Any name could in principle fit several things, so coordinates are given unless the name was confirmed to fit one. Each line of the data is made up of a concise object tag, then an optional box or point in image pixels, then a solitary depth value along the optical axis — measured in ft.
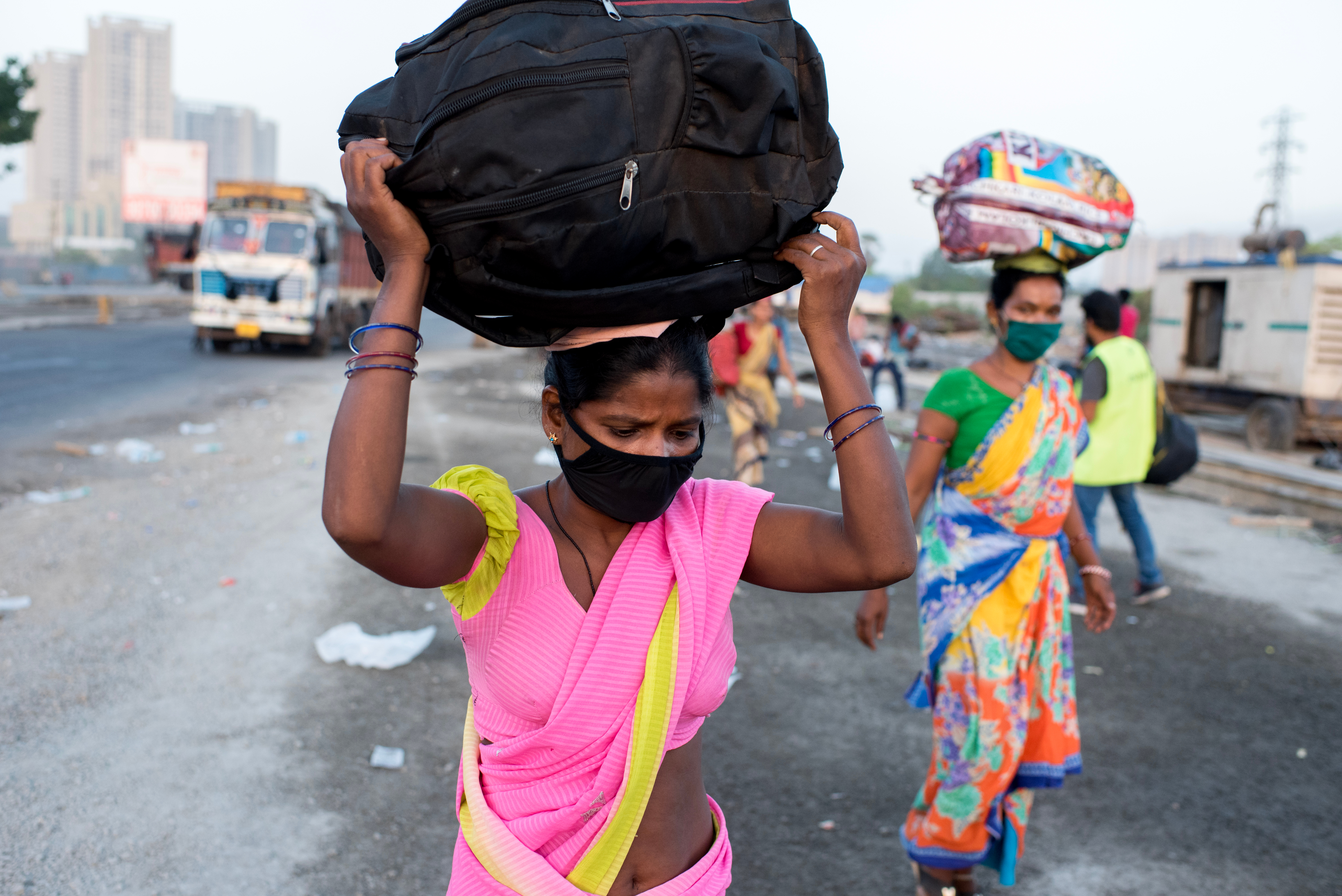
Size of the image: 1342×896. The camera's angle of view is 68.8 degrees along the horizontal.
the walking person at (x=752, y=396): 26.55
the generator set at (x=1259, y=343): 40.22
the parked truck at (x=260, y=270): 58.90
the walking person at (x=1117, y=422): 19.63
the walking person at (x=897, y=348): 47.44
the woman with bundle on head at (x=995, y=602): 9.37
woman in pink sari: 4.91
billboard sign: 161.89
